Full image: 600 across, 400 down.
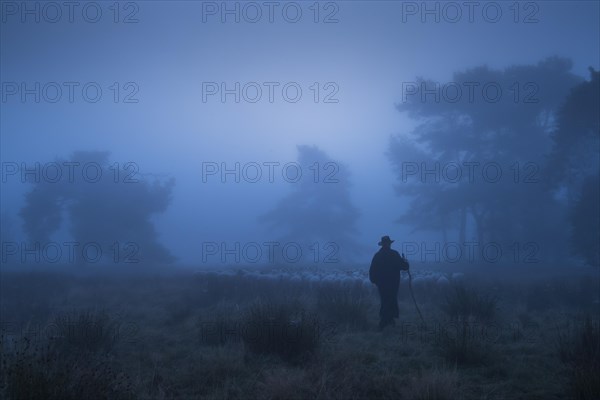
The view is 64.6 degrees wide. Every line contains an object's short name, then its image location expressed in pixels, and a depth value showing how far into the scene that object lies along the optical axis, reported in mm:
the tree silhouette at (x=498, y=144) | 29922
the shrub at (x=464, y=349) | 6992
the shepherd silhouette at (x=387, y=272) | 10719
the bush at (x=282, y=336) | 7285
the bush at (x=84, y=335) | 7723
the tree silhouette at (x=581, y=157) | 20688
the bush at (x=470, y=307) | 10938
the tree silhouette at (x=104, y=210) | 38656
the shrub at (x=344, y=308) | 10586
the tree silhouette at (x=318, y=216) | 44594
